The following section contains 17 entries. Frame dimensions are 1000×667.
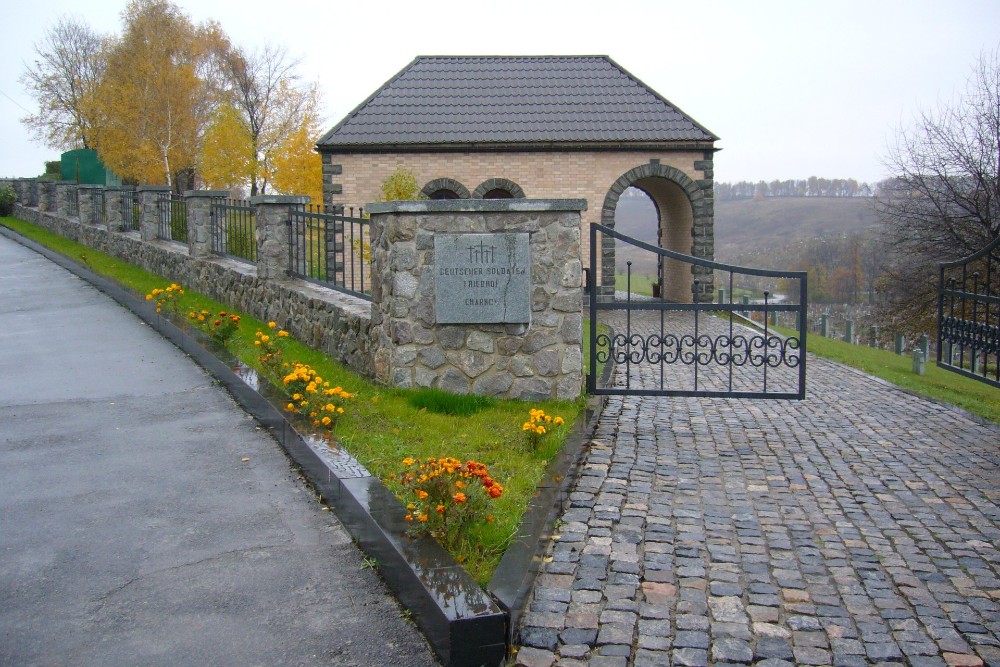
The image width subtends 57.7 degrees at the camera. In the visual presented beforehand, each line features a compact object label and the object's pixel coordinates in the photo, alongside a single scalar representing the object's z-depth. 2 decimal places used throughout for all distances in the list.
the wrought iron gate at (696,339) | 7.93
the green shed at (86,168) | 46.06
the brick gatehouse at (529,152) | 23.58
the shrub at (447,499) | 4.52
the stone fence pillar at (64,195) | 26.48
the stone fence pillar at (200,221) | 15.16
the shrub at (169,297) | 12.08
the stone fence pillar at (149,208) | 18.22
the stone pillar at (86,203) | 23.97
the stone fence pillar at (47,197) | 30.48
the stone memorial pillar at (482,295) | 7.79
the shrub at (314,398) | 6.70
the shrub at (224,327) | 10.02
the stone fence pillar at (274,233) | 11.95
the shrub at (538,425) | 6.37
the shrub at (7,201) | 34.53
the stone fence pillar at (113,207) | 20.95
